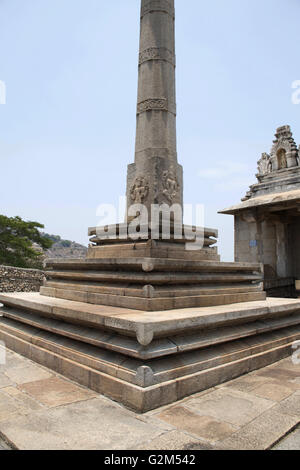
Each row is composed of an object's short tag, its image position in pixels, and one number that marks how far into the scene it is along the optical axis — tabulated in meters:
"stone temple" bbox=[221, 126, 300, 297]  13.50
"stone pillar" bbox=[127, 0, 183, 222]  6.06
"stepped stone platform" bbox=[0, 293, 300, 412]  3.26
